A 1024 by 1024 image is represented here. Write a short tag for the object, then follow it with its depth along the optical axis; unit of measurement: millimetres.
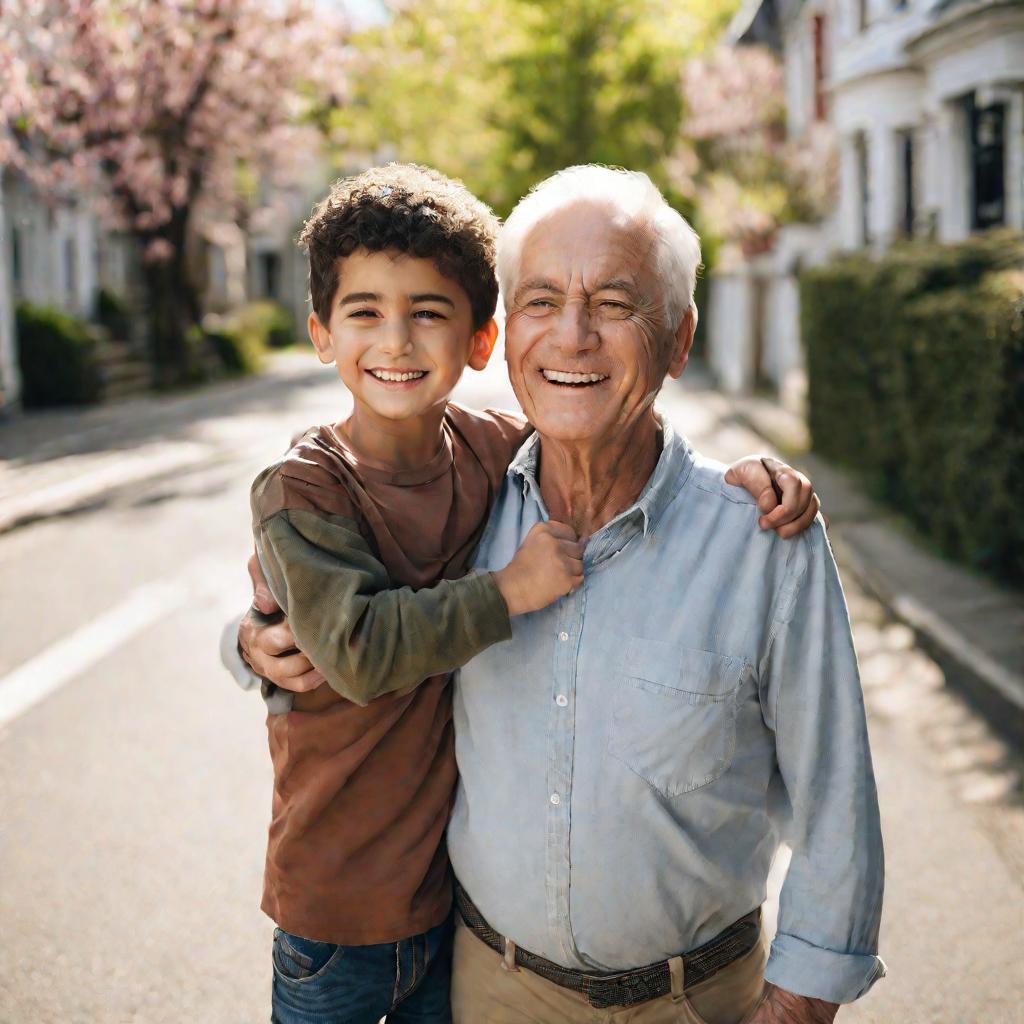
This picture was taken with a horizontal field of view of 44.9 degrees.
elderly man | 2000
